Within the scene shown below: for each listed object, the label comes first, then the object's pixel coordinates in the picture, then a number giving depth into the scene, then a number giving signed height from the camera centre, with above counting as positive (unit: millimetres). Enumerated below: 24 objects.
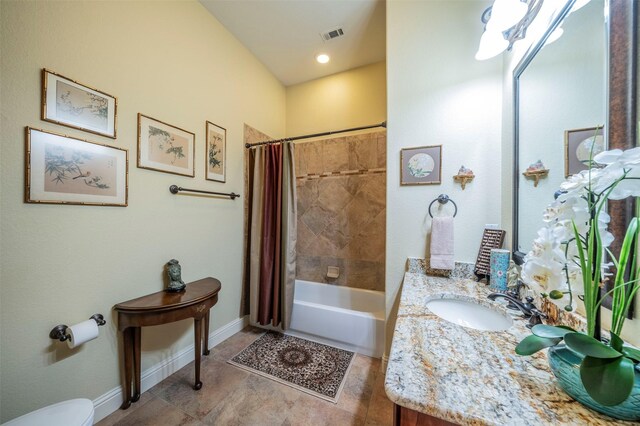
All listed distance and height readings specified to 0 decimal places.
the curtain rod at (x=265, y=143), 2108 +721
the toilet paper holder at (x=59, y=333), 1090 -618
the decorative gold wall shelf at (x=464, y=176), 1471 +254
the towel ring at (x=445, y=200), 1510 +93
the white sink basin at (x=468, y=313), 1010 -502
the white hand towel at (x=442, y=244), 1447 -206
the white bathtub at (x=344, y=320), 1848 -1007
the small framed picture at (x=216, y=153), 1924 +543
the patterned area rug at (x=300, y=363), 1551 -1227
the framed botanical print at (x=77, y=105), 1093 +577
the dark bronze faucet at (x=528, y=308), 828 -397
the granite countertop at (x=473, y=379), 451 -420
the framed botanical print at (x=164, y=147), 1476 +474
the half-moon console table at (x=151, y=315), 1292 -646
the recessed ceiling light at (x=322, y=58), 2395 +1736
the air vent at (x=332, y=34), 2064 +1736
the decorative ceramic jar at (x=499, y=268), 1197 -305
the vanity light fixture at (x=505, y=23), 1045 +981
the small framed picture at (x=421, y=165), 1545 +349
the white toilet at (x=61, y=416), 872 -854
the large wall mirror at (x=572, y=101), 607 +419
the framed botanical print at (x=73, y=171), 1052 +217
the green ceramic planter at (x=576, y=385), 423 -368
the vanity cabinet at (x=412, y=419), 501 -489
